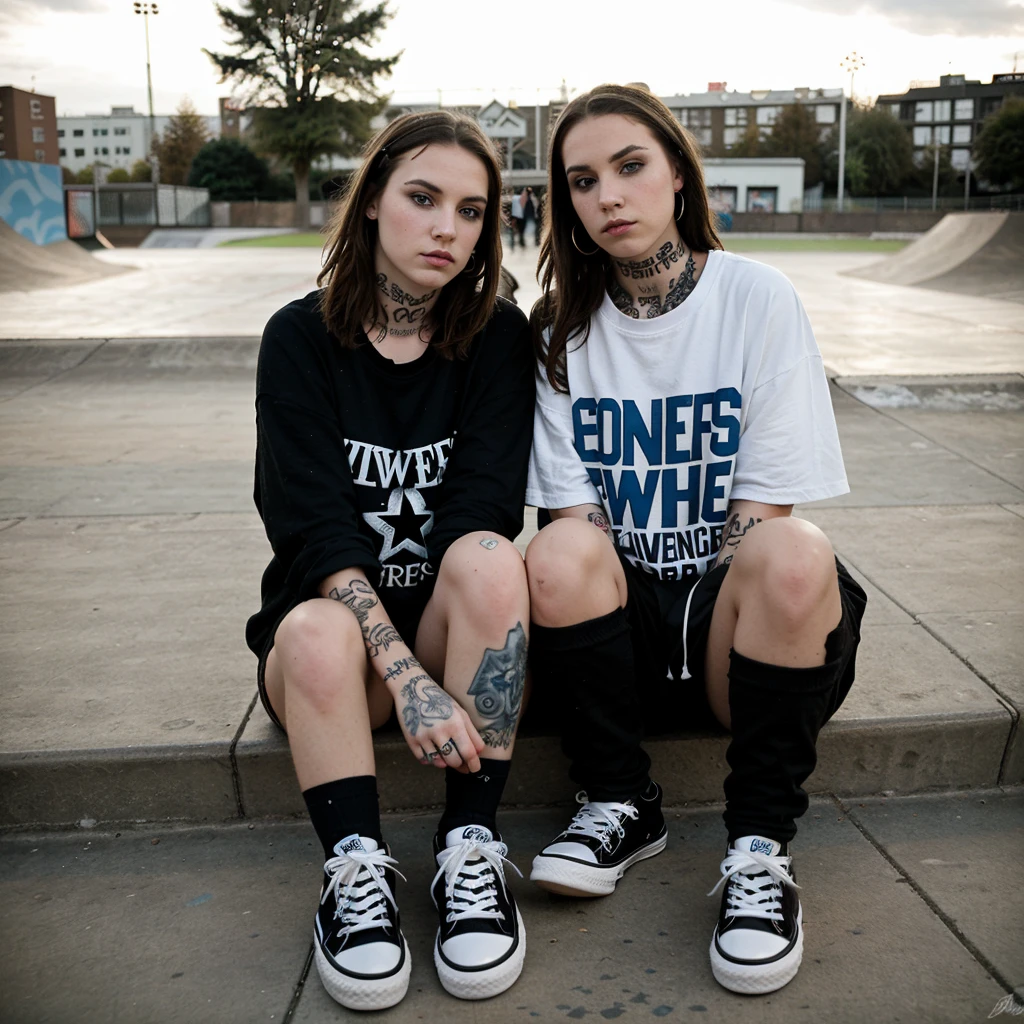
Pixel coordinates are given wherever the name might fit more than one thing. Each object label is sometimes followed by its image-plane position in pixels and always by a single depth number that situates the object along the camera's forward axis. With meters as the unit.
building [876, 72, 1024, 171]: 94.31
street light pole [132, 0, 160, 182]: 57.67
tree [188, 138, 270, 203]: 56.12
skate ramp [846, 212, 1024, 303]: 13.68
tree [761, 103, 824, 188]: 77.94
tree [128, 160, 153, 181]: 63.60
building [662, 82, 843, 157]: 94.50
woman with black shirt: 1.79
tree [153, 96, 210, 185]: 64.38
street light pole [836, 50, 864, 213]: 56.03
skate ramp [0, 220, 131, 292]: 13.77
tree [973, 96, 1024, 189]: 59.75
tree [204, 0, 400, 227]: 50.53
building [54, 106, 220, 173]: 109.38
